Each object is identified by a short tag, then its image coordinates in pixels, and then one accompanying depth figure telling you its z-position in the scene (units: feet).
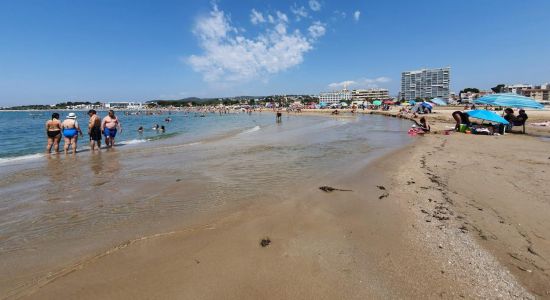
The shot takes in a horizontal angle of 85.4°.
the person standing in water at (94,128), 40.93
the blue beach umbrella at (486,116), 52.08
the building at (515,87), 501.15
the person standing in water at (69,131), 38.50
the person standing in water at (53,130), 38.06
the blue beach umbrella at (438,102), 150.61
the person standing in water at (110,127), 44.04
